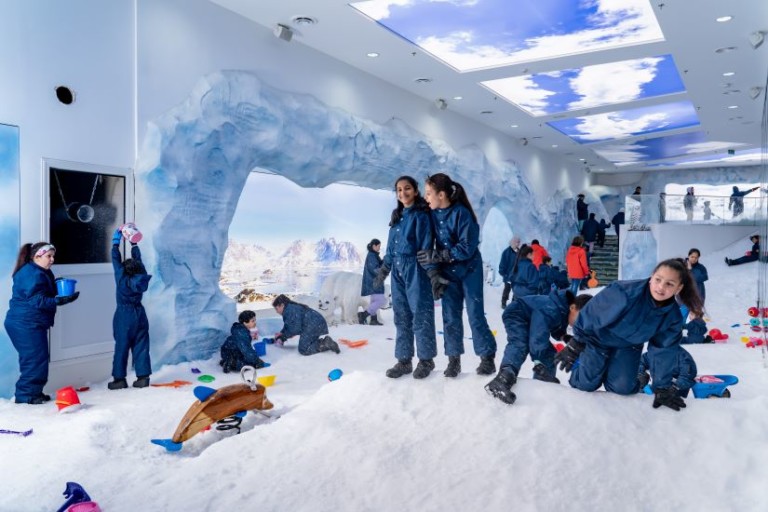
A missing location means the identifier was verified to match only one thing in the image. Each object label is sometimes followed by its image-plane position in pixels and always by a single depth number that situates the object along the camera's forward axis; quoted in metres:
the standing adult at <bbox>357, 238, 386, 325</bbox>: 8.49
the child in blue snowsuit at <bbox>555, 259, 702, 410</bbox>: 3.23
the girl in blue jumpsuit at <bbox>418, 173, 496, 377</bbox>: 4.02
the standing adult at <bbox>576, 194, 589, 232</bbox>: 19.45
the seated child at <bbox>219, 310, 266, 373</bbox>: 6.35
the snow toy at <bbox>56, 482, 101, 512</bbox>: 2.68
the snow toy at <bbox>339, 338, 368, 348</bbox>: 7.66
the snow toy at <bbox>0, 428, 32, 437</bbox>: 3.95
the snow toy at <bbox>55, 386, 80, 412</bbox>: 4.52
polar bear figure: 9.24
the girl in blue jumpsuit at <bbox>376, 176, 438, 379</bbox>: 4.05
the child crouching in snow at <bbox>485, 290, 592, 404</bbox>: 3.80
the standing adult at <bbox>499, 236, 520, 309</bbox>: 10.33
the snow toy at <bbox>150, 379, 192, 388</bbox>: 5.55
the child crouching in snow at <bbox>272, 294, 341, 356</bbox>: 7.14
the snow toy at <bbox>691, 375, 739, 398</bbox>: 3.96
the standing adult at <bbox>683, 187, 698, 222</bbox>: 15.66
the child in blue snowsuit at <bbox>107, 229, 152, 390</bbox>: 5.24
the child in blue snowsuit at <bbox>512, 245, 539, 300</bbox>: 8.60
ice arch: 6.14
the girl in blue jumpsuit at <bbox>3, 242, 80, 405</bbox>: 4.67
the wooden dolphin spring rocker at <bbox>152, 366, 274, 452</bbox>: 3.73
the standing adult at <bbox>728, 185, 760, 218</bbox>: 15.55
